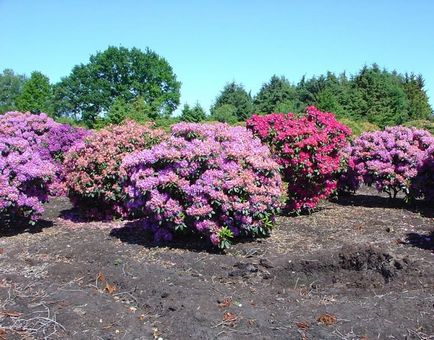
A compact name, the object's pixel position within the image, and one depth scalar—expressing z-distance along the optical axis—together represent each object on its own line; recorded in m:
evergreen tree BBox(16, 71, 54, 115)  46.12
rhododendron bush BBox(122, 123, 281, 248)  6.22
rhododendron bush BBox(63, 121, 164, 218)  7.94
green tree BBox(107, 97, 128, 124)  27.57
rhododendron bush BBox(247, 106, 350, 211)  7.75
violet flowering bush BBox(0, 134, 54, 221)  7.30
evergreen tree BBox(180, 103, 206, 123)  27.94
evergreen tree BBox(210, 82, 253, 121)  37.66
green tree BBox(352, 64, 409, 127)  36.38
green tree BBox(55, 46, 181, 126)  51.03
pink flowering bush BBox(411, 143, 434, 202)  8.39
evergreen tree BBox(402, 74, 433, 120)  40.22
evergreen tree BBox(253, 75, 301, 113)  37.47
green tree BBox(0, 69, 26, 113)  71.06
